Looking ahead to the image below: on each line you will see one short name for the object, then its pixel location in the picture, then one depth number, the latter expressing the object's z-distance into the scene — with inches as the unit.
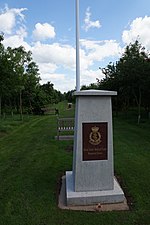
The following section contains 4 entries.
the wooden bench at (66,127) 317.4
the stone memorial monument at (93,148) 142.4
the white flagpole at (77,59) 167.6
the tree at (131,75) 507.0
